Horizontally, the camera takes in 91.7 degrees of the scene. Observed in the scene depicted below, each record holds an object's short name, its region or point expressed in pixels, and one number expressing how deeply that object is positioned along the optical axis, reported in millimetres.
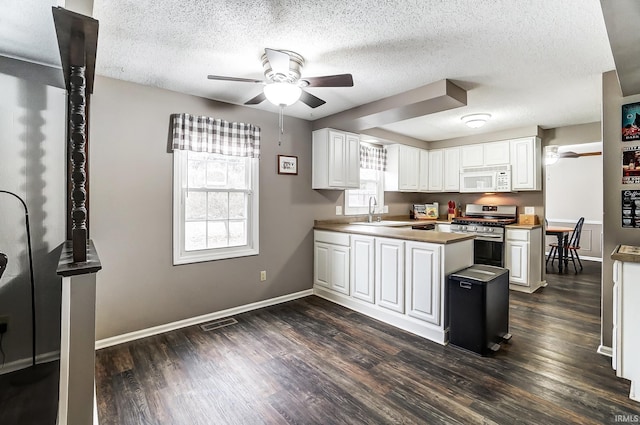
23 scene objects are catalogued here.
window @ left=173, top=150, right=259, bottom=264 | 3148
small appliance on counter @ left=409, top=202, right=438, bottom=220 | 5789
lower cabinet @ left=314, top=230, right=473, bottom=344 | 2828
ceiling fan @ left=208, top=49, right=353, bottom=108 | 2100
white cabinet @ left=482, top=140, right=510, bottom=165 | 4759
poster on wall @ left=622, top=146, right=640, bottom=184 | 2480
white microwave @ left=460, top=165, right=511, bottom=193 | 4766
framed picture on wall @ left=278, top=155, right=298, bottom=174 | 3874
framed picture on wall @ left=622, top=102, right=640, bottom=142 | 2496
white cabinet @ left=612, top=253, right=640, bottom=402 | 1998
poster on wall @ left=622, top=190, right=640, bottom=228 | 2479
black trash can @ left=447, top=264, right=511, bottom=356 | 2541
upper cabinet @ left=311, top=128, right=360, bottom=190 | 4027
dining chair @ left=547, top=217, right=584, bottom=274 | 5750
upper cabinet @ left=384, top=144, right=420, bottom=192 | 5262
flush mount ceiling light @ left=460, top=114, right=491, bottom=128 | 3963
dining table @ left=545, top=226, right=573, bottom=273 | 5609
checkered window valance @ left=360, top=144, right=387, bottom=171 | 4977
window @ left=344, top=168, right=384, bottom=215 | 4809
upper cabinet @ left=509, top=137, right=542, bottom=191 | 4480
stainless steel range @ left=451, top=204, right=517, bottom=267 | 4520
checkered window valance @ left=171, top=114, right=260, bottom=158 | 3050
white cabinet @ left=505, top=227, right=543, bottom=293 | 4316
